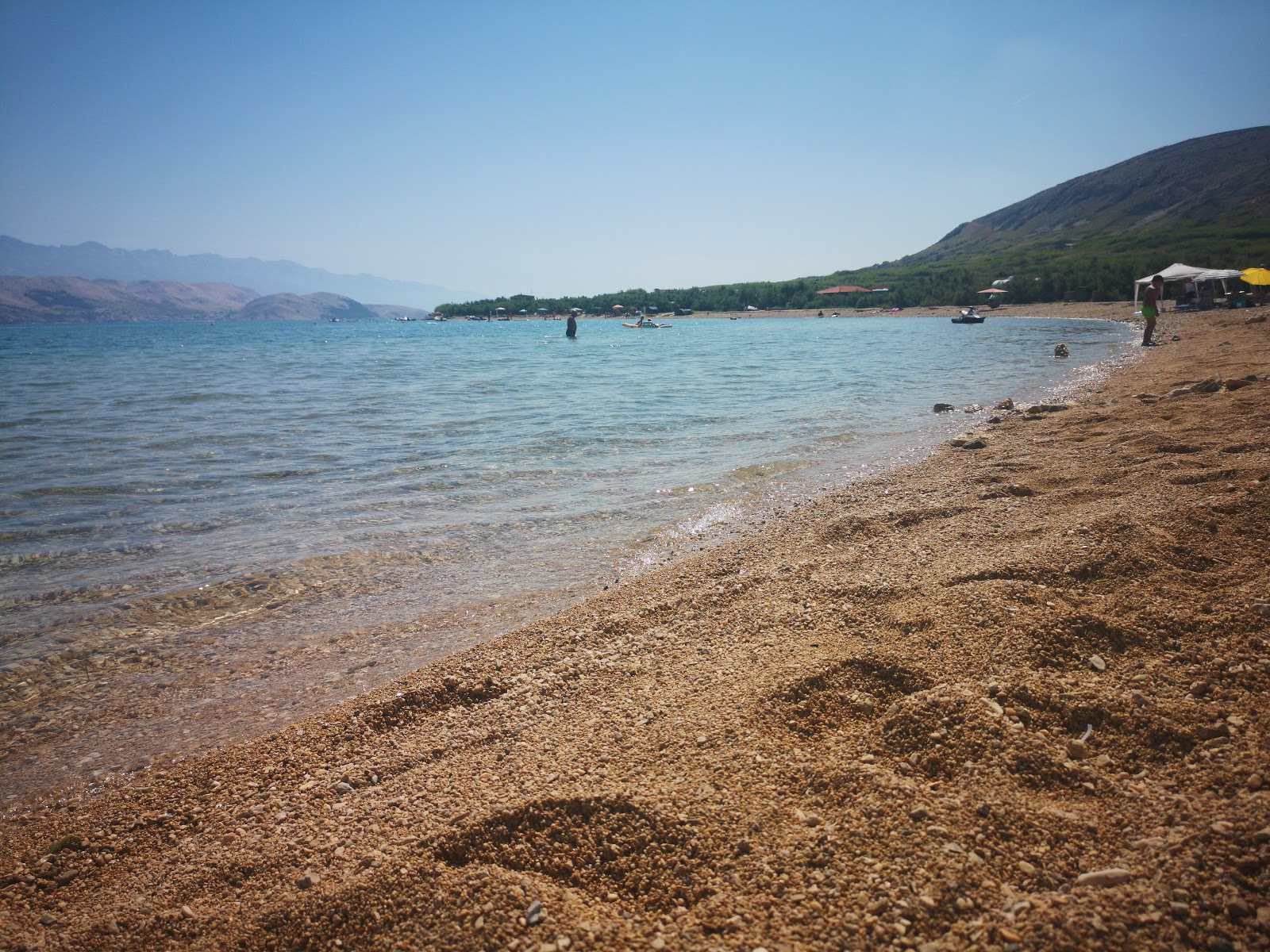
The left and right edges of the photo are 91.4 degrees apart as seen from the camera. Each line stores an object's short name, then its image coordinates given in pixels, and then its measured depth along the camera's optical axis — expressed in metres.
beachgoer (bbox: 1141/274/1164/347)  22.92
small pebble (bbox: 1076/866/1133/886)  2.05
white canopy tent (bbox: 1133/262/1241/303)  40.12
